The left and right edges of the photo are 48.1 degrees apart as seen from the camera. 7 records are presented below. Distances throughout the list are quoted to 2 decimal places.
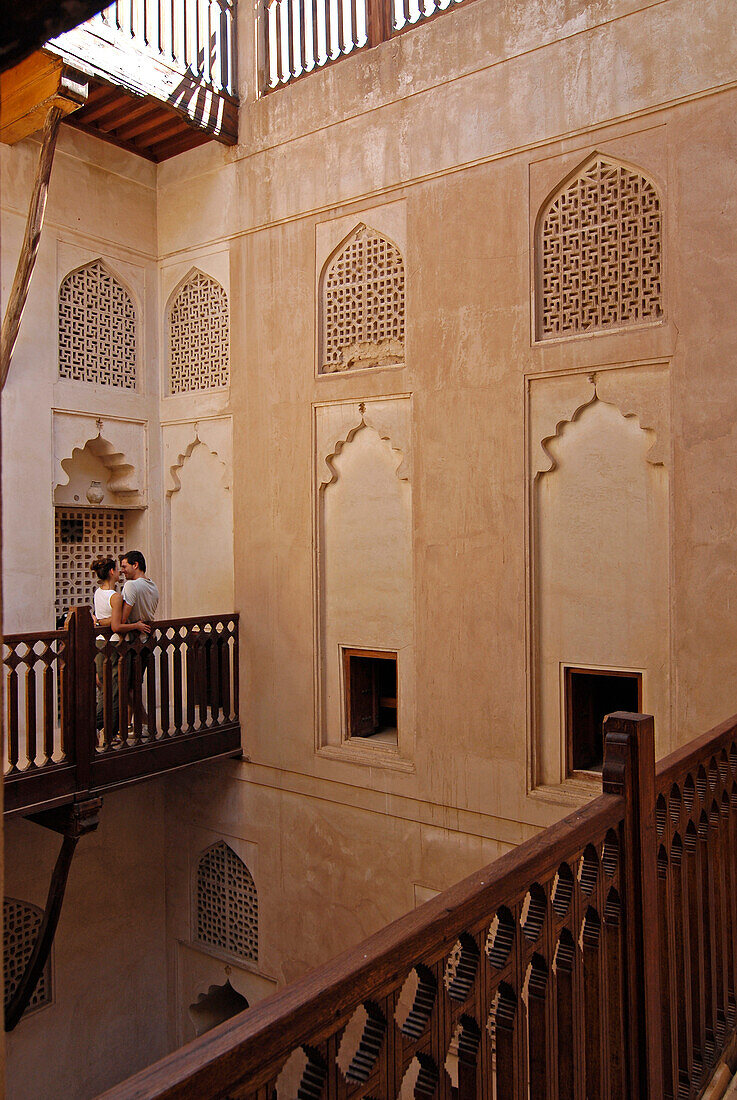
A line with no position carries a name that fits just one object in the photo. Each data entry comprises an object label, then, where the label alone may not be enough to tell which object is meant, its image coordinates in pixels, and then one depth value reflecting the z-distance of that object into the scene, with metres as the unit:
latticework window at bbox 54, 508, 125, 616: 6.62
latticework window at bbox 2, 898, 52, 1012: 6.14
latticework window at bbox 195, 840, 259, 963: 6.61
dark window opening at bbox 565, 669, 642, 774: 4.95
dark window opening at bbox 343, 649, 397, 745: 5.96
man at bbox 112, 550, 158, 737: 5.56
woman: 5.45
